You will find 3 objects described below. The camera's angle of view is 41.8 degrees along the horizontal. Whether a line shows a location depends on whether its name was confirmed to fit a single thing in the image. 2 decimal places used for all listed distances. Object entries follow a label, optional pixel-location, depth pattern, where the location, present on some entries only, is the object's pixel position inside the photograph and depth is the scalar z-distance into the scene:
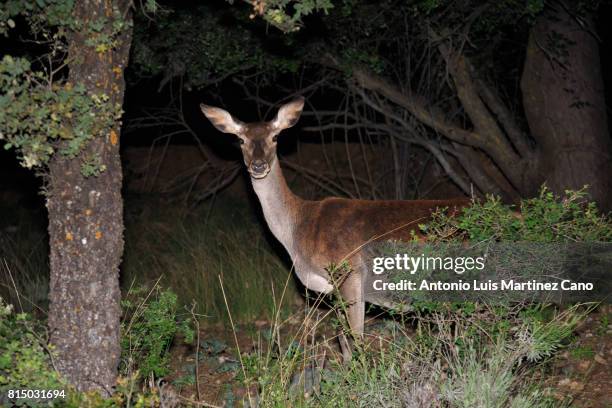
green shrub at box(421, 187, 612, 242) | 4.86
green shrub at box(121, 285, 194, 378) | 5.01
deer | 6.34
